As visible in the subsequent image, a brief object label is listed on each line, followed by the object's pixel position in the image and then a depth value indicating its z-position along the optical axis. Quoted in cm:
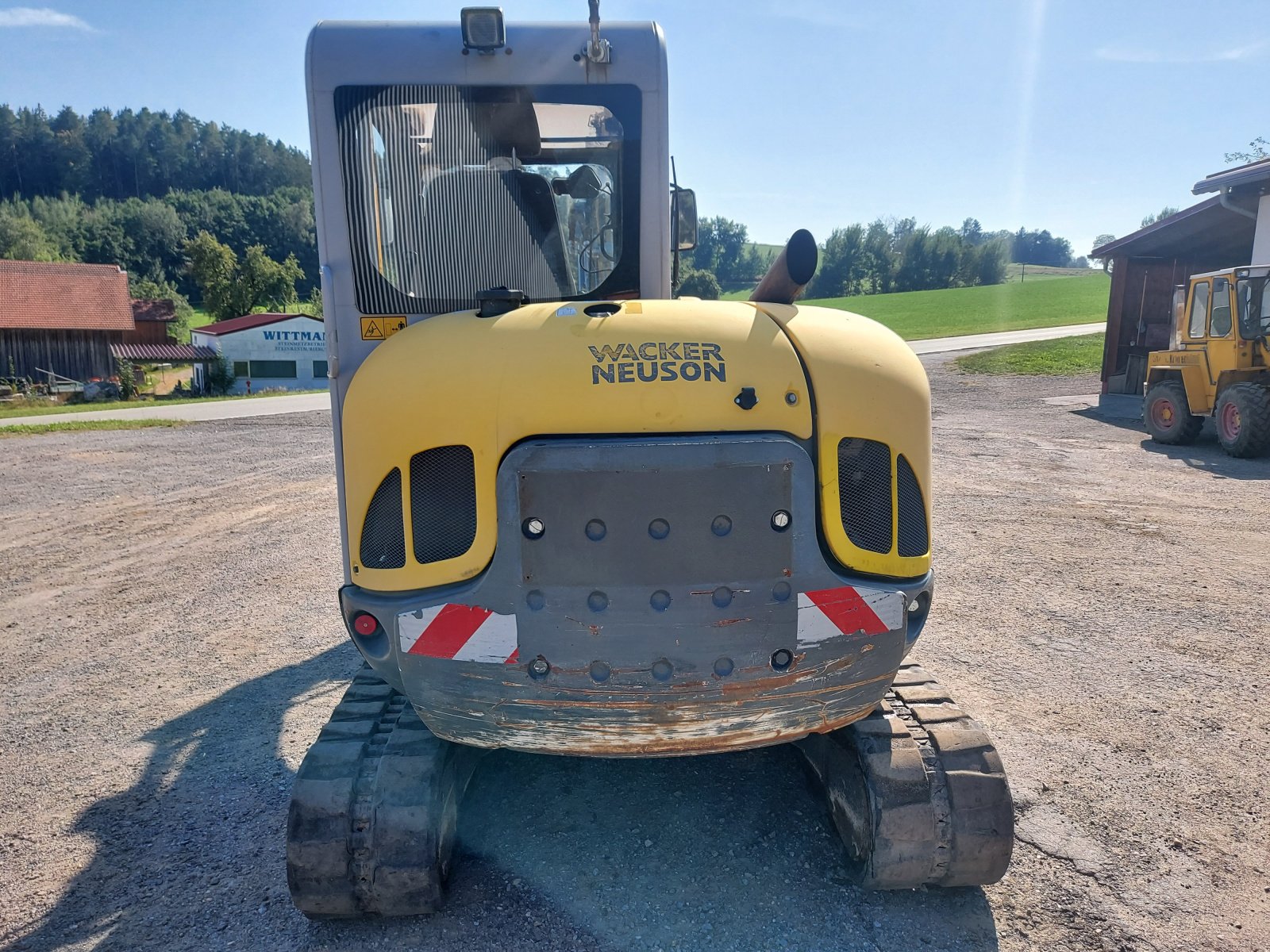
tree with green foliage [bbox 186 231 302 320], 6650
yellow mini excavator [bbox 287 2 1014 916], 221
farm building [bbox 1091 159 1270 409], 1845
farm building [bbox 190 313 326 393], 4881
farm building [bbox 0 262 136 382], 3956
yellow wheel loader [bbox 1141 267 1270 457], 1116
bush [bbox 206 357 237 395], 4769
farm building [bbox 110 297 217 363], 4972
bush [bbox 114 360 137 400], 3581
